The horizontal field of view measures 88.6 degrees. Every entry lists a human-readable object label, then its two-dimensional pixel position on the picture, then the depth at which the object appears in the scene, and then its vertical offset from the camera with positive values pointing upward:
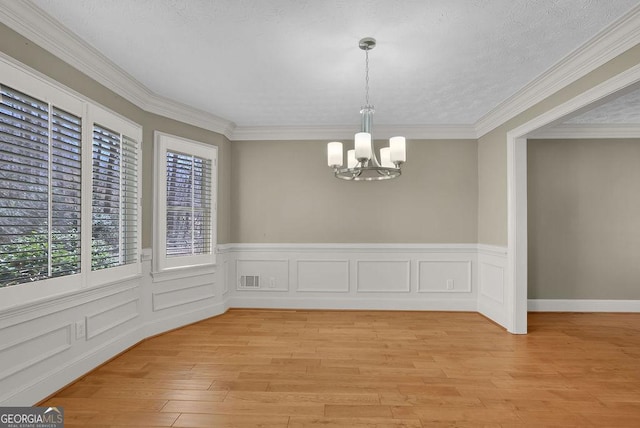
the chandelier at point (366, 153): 2.63 +0.57
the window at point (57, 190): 2.21 +0.23
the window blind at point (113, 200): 3.10 +0.19
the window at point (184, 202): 4.06 +0.22
